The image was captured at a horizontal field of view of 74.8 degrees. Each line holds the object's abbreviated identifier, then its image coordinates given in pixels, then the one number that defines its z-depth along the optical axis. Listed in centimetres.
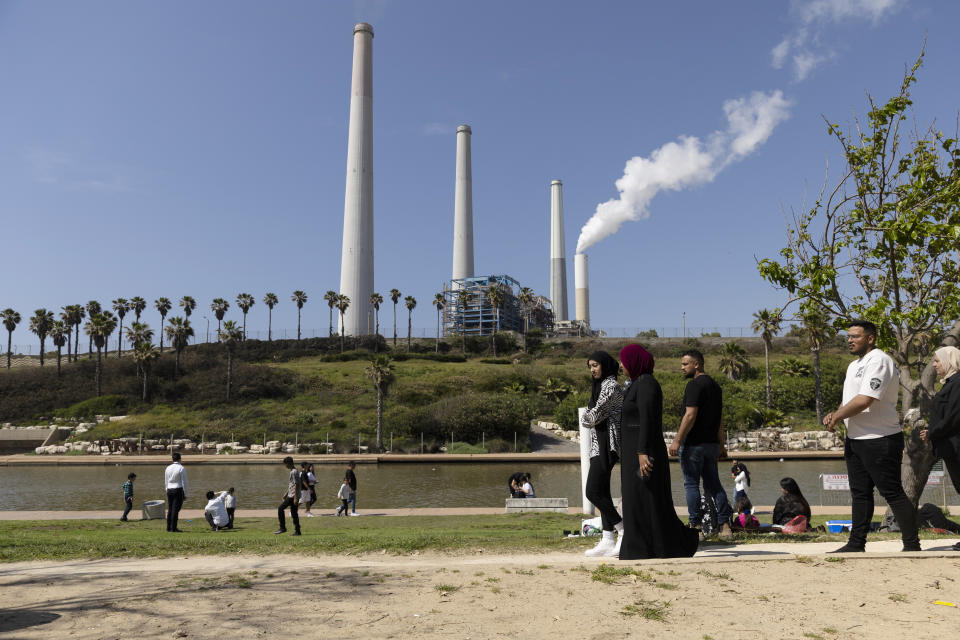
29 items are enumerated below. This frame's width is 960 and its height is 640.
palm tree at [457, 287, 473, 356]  9106
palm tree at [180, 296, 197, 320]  9181
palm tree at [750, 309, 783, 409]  5353
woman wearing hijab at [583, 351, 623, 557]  643
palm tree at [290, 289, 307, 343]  10131
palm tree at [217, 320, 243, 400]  6438
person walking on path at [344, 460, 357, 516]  1736
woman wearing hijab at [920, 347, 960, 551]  562
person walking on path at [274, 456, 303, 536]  1200
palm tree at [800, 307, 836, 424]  4528
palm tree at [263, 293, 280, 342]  10112
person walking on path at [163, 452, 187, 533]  1341
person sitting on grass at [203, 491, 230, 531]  1402
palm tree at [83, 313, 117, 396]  6438
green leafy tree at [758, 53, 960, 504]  1010
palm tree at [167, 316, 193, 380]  6738
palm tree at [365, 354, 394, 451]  4862
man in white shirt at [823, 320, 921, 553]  562
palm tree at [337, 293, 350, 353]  9138
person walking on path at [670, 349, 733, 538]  712
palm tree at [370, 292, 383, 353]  9225
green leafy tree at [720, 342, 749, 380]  6067
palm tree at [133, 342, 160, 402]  6069
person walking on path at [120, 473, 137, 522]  1686
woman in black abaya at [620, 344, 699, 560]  581
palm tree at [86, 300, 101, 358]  8406
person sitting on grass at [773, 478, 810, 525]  984
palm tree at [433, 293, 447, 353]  9975
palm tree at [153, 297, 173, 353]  9044
